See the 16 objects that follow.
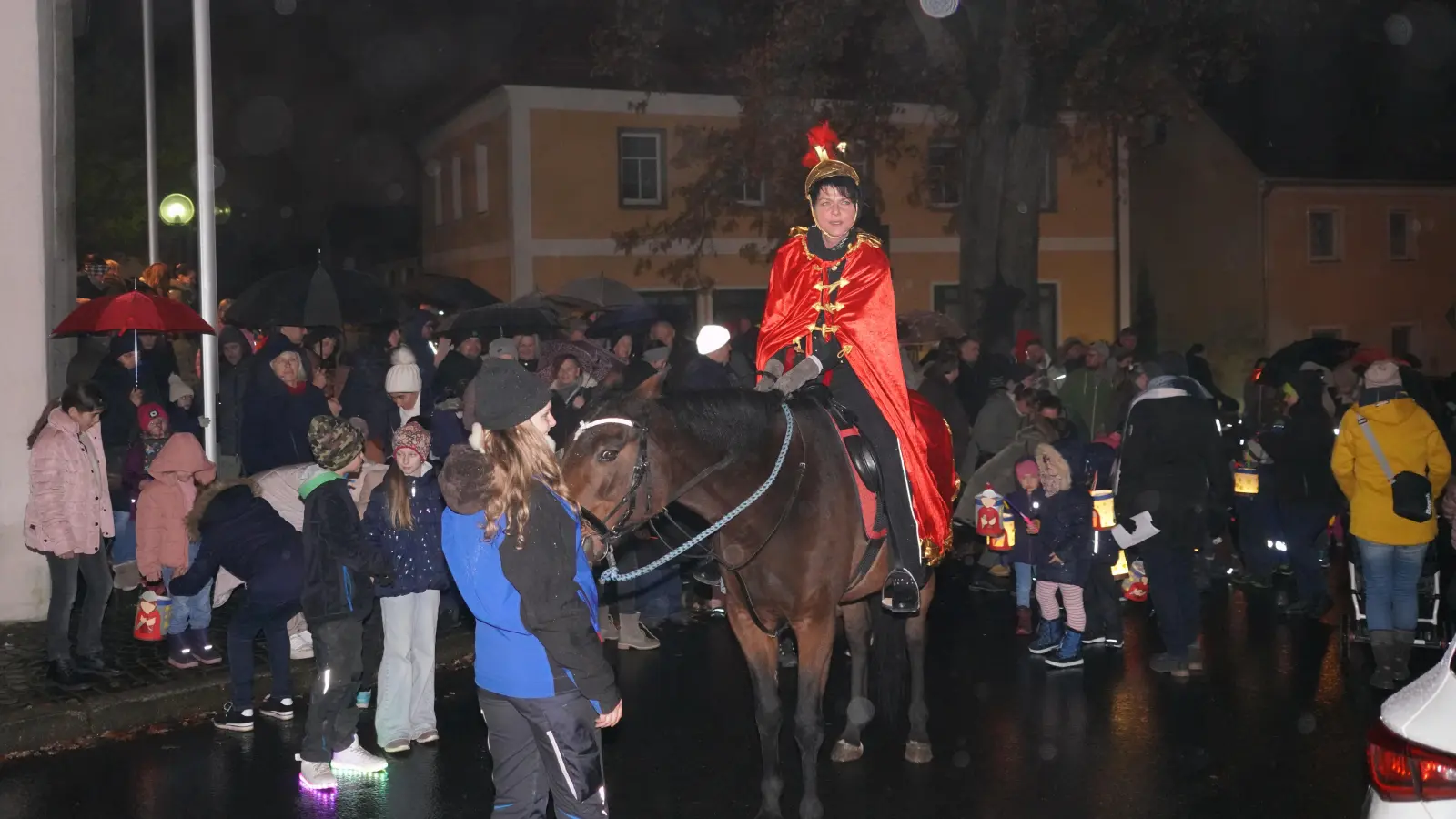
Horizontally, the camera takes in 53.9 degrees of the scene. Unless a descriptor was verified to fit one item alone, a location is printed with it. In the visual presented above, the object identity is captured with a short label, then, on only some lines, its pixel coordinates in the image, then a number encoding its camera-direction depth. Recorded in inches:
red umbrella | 460.0
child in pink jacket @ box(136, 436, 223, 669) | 392.2
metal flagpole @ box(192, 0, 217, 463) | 490.9
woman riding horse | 292.5
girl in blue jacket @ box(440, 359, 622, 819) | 189.8
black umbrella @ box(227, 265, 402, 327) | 533.0
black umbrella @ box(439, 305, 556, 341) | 600.1
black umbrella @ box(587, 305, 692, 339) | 653.3
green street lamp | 794.8
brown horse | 252.2
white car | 166.6
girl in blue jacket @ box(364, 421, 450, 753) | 312.5
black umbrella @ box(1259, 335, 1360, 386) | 502.6
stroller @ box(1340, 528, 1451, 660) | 416.8
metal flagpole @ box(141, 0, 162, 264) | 651.8
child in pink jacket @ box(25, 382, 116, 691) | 374.0
